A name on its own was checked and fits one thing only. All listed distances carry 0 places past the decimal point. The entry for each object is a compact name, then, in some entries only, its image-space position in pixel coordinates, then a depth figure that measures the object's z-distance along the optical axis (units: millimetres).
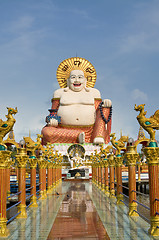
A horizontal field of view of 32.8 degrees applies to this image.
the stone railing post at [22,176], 7270
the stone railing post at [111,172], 11016
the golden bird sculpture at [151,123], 5664
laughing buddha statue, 29984
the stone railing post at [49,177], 14314
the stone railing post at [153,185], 5141
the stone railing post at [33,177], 9016
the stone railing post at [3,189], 5207
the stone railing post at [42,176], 11266
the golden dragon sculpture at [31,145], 9477
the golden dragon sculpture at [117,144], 9810
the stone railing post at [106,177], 12723
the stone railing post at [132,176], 7004
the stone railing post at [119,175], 9115
